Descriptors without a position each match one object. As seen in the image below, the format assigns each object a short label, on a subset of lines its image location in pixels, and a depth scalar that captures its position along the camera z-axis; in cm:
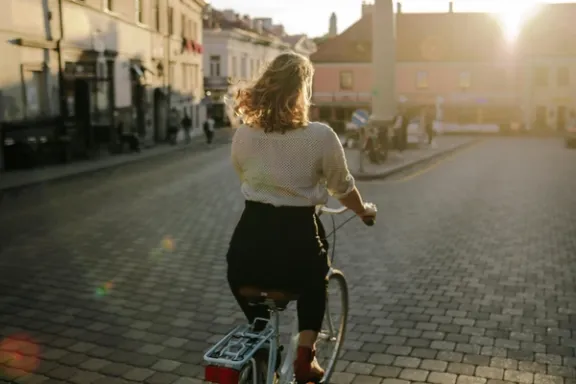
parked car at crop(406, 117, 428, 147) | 3559
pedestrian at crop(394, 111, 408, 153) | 2950
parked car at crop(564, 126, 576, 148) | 3784
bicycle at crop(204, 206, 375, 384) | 297
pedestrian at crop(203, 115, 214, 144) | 3803
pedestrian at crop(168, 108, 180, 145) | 3578
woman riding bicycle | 339
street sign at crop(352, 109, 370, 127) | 2077
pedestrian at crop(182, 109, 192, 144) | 3644
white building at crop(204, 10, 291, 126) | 6209
